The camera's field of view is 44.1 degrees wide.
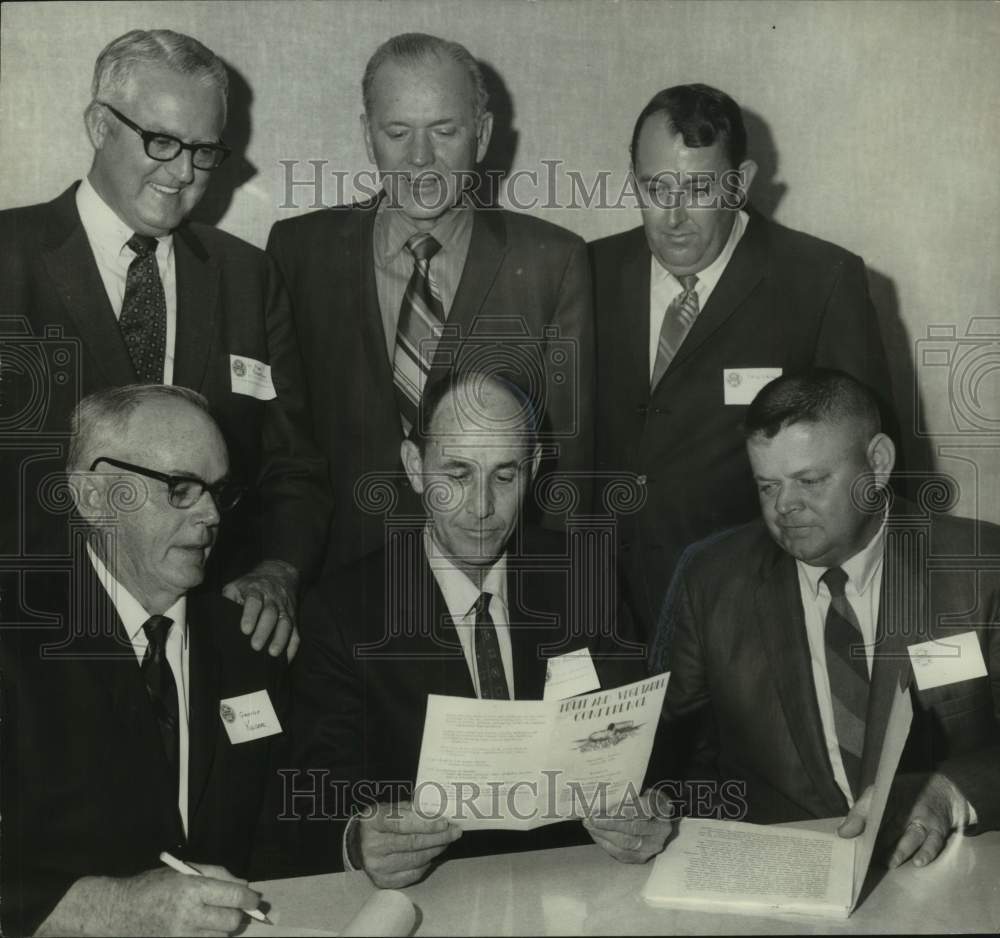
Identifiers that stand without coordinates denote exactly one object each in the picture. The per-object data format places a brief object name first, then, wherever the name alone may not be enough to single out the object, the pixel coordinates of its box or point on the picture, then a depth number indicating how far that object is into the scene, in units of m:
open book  2.55
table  2.51
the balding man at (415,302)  3.05
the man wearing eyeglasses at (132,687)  2.73
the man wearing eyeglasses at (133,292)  2.94
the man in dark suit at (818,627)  3.09
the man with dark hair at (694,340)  3.13
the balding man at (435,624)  2.98
